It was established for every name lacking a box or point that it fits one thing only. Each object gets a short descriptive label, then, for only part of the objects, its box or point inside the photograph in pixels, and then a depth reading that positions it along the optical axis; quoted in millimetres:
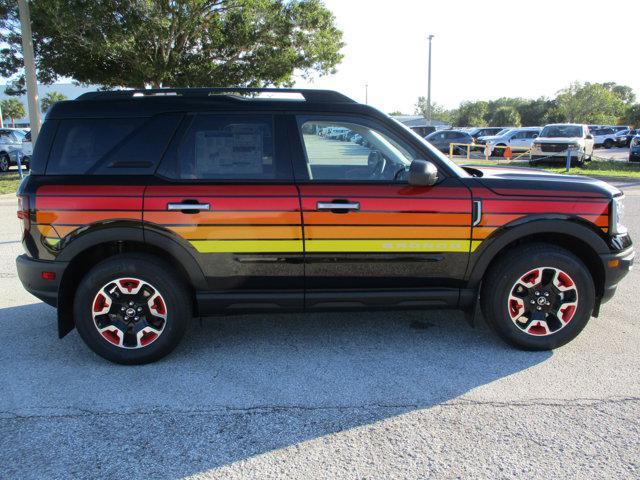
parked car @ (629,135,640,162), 21344
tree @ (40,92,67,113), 59906
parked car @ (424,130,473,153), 26938
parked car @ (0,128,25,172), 19406
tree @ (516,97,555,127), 66938
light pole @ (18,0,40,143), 12391
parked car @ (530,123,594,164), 20422
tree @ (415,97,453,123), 90650
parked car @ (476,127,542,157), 27438
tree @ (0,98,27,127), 66562
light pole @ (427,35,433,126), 36938
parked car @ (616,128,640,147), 38031
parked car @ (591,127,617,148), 38219
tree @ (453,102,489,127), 78200
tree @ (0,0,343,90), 16172
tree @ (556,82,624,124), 56656
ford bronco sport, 3557
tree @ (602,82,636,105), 84250
